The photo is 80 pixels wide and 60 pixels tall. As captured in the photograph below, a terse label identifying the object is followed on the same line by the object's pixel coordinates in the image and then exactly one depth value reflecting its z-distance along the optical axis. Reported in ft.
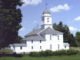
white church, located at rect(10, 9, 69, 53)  340.18
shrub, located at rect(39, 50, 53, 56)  225.76
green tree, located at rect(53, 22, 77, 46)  390.99
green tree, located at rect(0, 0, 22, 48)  176.76
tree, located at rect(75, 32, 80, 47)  431.84
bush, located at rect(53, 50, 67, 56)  226.69
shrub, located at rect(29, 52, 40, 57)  223.30
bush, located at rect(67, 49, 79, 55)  229.29
